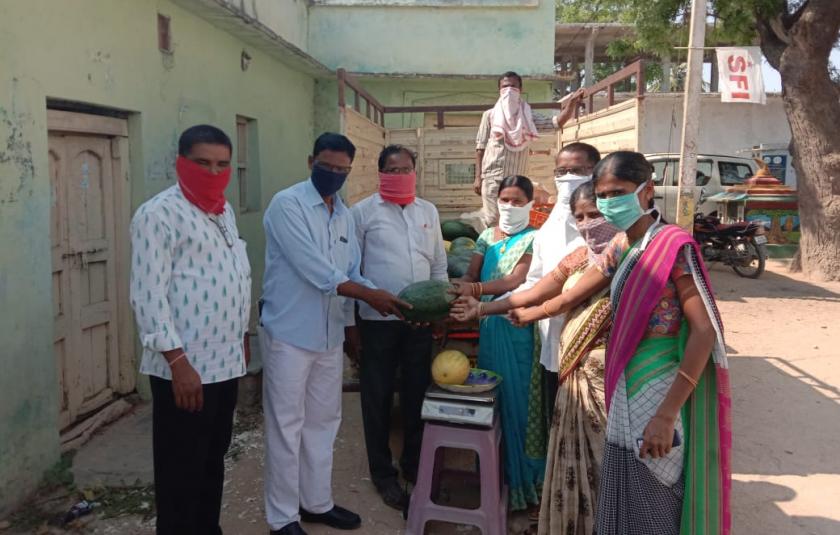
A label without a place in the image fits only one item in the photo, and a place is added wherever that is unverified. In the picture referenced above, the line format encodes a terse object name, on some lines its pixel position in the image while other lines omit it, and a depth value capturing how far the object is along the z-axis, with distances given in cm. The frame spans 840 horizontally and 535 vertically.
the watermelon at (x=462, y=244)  513
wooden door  444
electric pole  822
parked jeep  1309
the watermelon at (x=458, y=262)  455
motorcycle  1133
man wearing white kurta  323
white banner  1086
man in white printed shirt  249
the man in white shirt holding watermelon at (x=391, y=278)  365
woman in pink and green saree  222
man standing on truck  632
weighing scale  331
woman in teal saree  360
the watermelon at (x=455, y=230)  582
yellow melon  348
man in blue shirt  314
